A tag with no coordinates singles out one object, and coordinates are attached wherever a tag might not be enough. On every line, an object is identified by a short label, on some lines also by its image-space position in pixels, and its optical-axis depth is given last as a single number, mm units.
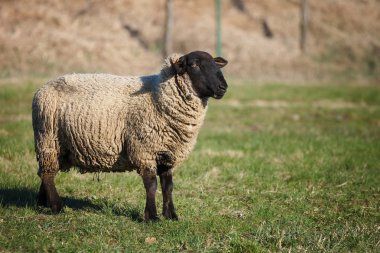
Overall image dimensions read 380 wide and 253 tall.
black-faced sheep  13969
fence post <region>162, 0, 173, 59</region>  57537
